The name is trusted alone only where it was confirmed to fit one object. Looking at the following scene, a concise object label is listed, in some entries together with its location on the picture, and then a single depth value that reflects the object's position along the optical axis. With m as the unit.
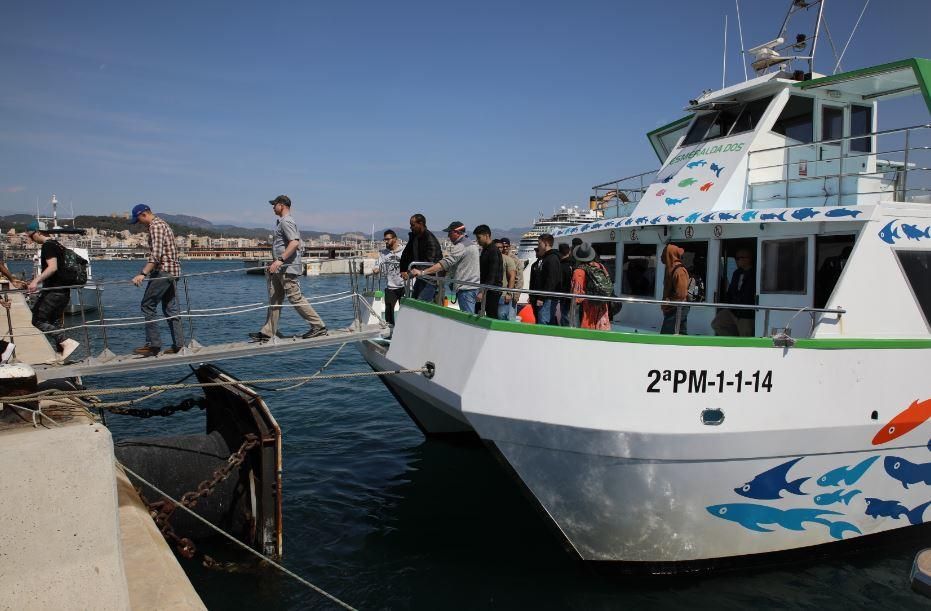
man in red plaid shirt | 7.53
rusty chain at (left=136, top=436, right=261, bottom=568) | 5.66
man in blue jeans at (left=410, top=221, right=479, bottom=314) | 6.78
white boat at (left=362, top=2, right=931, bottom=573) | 4.98
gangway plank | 7.12
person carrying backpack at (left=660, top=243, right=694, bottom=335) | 6.07
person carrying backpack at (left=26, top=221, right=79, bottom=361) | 7.92
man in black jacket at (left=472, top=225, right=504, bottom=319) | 6.86
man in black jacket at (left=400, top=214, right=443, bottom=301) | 7.89
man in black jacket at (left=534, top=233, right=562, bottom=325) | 7.27
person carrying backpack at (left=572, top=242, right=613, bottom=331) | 6.36
